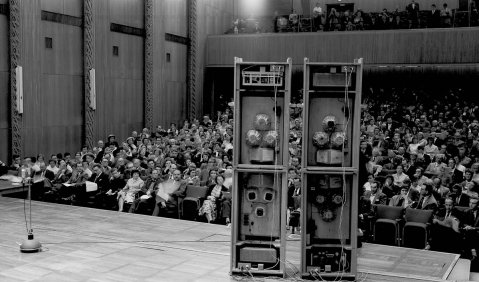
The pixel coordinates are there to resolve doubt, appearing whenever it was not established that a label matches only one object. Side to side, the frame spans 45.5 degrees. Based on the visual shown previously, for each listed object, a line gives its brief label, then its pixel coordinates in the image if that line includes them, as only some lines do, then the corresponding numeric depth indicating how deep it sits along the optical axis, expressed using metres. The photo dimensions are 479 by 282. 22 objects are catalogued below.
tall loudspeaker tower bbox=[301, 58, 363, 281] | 5.66
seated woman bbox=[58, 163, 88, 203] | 10.56
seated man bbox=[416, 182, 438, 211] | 8.24
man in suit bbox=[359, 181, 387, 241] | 8.23
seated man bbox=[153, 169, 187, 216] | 9.50
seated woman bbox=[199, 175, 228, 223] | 9.16
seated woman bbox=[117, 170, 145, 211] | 9.95
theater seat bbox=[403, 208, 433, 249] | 7.79
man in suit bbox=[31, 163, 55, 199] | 10.74
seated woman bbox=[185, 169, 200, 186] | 10.01
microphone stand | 6.86
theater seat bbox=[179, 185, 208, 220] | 9.35
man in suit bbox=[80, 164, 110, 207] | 10.37
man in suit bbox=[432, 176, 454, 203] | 8.73
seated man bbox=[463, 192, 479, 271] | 7.52
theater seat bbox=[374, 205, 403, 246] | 7.99
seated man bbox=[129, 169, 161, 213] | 9.69
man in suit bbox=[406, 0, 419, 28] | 17.22
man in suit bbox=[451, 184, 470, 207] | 8.45
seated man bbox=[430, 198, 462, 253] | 7.64
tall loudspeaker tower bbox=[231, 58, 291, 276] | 5.77
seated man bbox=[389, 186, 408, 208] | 8.58
